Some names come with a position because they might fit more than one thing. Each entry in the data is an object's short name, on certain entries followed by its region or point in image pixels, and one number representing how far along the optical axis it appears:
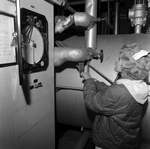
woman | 0.88
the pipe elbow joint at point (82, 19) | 1.23
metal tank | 1.33
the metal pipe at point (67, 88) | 1.38
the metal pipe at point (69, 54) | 1.19
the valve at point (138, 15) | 1.40
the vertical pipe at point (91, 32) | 1.37
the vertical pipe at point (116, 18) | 2.06
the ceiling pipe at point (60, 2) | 1.13
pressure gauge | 0.91
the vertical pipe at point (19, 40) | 0.67
